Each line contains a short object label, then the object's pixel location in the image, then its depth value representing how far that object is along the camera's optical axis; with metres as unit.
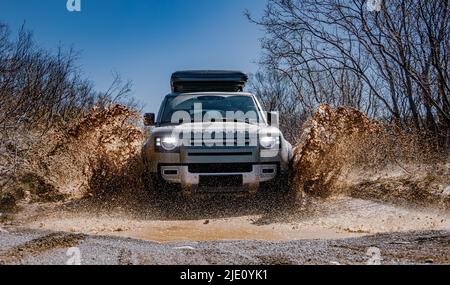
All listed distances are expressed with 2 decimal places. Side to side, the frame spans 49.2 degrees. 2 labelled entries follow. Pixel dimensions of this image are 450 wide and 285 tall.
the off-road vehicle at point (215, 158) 6.12
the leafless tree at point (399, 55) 9.15
